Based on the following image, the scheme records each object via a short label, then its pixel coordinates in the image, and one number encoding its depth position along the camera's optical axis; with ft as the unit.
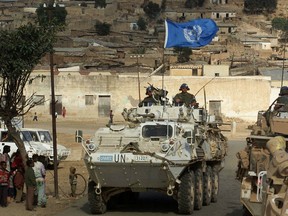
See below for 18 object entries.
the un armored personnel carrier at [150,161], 63.00
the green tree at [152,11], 564.71
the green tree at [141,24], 524.11
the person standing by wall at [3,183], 66.23
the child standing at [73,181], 74.06
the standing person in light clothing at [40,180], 67.26
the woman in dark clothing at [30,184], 65.57
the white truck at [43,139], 105.70
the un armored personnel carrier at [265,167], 35.99
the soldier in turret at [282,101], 61.31
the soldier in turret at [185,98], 79.71
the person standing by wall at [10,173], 69.44
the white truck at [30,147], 100.17
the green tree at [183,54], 325.32
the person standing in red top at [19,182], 69.60
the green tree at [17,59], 69.97
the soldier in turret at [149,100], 75.87
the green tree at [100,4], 588.09
